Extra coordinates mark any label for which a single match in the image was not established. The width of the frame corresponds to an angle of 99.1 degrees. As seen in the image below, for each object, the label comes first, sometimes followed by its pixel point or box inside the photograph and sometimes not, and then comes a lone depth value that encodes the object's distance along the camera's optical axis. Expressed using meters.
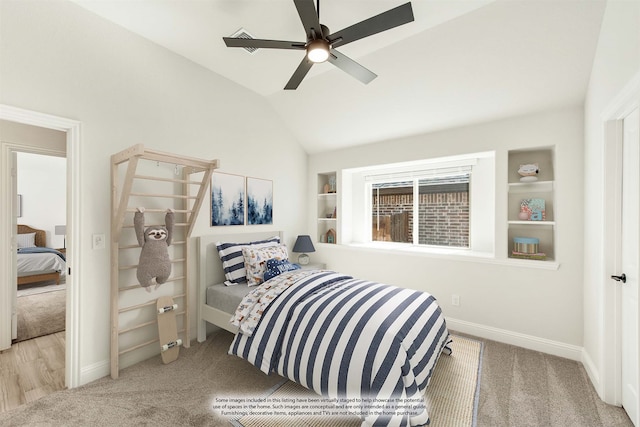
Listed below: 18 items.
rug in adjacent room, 3.04
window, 3.39
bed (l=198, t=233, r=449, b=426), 1.55
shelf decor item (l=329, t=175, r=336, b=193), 4.34
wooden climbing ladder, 2.19
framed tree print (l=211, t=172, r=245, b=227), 3.08
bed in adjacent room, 4.49
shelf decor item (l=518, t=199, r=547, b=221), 2.78
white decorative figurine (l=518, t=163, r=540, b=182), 2.76
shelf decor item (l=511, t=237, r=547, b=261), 2.76
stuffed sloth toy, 2.20
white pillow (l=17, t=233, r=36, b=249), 5.56
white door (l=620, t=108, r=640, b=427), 1.69
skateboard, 2.43
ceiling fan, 1.43
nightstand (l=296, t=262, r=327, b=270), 3.95
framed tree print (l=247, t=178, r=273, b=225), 3.48
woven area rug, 1.75
